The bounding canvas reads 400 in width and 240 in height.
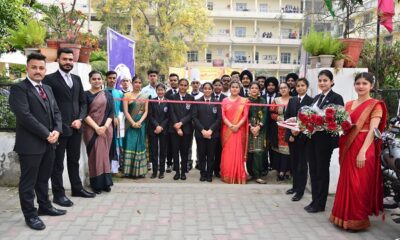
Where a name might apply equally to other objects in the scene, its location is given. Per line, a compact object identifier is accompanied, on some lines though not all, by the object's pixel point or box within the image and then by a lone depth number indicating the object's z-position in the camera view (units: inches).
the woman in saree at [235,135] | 254.7
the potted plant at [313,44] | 225.0
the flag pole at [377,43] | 232.0
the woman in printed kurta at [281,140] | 253.1
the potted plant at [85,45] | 234.8
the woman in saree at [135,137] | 259.9
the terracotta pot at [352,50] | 223.6
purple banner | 300.0
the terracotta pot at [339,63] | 221.1
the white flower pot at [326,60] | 220.8
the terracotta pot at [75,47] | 221.6
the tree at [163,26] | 1072.8
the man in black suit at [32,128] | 165.6
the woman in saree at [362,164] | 169.2
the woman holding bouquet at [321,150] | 191.2
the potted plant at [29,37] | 217.2
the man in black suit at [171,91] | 281.6
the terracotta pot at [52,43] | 222.7
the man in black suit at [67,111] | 197.3
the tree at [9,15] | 363.9
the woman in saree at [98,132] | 221.8
